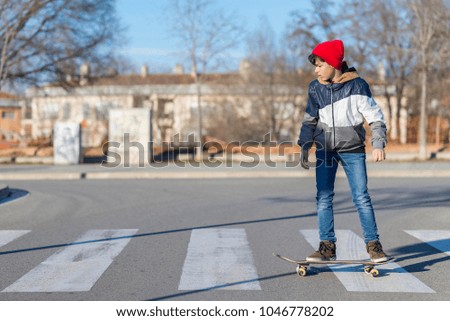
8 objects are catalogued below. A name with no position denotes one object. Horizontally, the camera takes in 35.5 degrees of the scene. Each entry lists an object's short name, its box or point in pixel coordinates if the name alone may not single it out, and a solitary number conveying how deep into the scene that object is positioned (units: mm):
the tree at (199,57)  27562
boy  6102
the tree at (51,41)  28062
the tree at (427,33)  25719
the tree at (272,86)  34062
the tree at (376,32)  31203
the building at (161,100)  34344
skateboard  6055
